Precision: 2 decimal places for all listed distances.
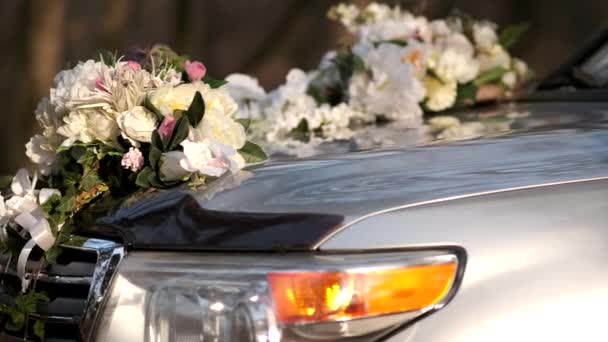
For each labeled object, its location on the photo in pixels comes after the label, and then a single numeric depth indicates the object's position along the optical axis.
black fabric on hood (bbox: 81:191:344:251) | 4.06
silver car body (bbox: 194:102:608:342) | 3.91
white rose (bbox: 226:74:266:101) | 8.06
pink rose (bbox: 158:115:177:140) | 5.31
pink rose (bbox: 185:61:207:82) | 5.78
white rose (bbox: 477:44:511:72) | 8.88
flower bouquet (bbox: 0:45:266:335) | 4.98
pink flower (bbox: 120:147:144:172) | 5.21
